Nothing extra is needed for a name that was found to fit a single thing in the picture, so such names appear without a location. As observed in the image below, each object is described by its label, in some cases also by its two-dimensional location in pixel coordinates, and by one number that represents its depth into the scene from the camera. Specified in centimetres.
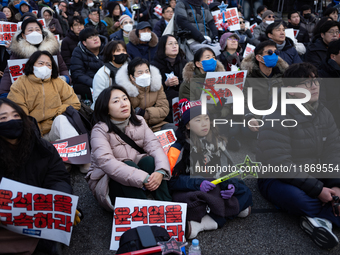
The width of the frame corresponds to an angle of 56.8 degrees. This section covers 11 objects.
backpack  250
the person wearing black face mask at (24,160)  263
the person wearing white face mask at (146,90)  428
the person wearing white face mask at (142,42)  607
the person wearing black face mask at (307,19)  868
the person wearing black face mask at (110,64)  479
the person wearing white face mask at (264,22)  764
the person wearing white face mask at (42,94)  417
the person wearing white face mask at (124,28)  728
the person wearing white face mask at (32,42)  521
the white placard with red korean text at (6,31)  599
